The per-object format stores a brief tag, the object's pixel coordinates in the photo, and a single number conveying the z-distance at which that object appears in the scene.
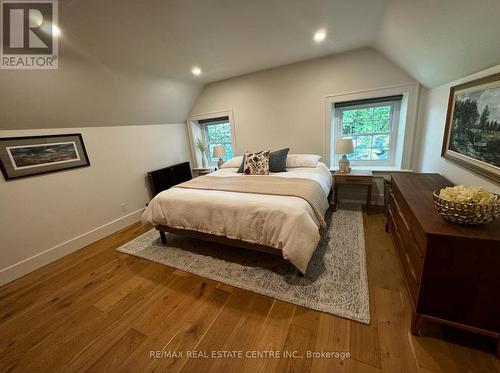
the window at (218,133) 4.37
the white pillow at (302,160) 3.15
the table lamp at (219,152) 3.91
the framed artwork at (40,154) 2.19
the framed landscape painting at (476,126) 1.34
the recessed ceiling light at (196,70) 3.04
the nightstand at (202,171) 4.50
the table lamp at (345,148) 2.95
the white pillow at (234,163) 3.60
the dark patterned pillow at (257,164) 3.07
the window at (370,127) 3.13
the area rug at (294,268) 1.61
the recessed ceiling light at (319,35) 2.28
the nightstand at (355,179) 2.84
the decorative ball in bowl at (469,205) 1.04
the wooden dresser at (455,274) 1.04
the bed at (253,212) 1.71
